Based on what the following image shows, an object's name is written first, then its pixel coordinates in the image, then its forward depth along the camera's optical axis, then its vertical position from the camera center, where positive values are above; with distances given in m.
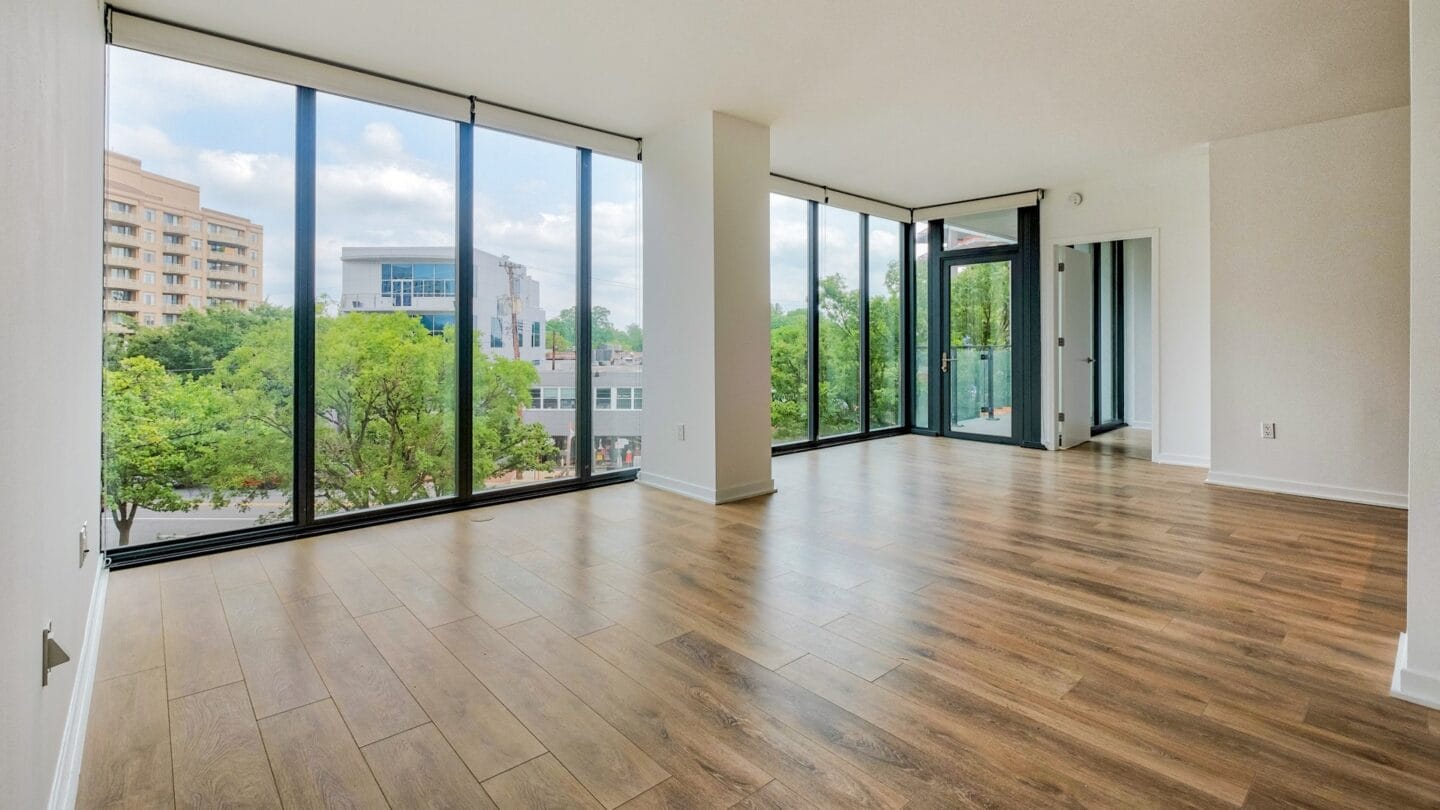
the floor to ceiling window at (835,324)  6.52 +0.92
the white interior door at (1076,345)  6.87 +0.71
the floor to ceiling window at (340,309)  3.27 +0.62
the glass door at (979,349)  7.18 +0.69
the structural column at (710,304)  4.46 +0.76
